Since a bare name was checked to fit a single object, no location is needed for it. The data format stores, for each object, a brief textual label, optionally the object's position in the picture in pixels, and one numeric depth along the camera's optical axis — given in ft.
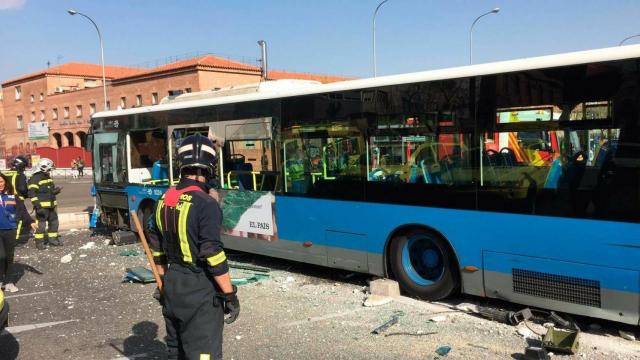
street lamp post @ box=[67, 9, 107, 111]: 105.81
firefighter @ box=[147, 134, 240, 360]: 10.44
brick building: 186.50
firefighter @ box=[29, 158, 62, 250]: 38.22
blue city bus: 16.28
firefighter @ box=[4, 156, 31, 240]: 35.47
